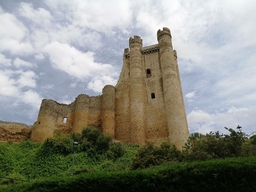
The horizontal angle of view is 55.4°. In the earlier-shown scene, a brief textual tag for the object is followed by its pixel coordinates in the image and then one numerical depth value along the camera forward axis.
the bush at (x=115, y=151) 22.70
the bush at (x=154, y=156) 17.14
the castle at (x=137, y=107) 30.30
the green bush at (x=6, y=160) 19.78
